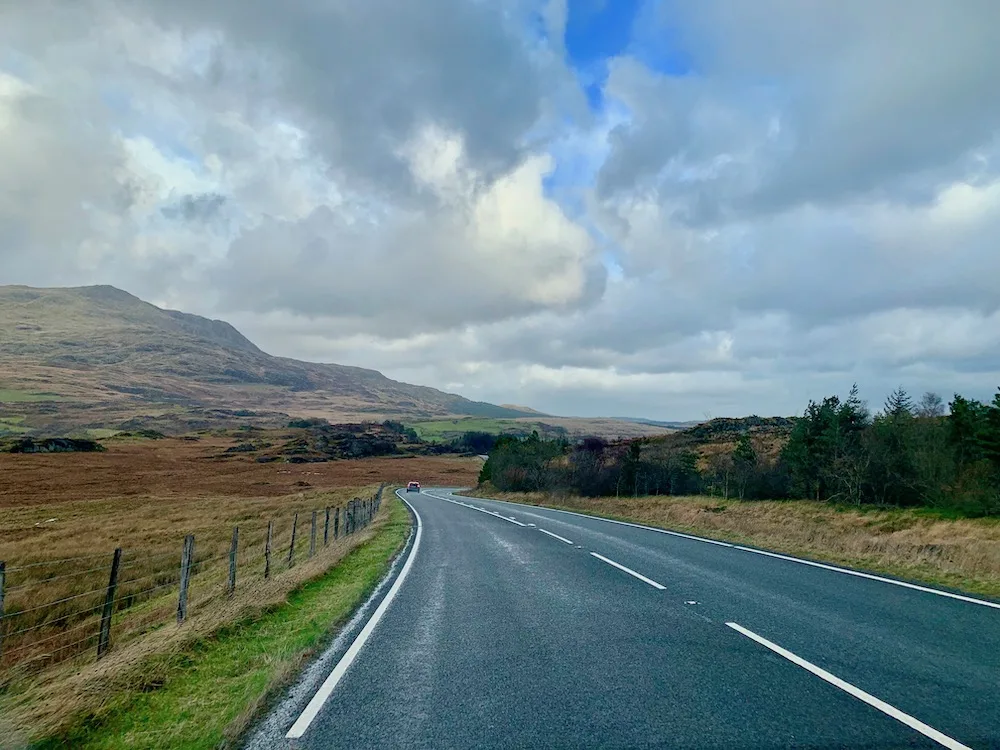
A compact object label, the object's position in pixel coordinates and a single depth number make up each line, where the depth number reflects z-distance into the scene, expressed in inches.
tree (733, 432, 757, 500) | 2135.8
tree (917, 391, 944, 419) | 1849.7
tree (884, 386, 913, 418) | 1744.0
